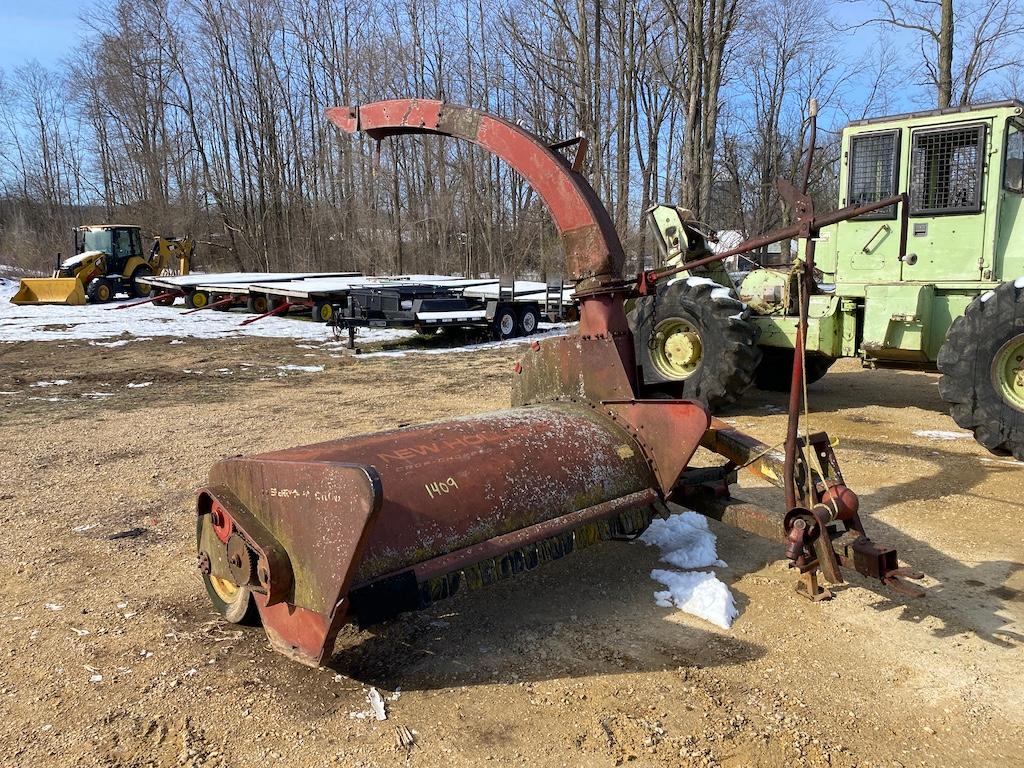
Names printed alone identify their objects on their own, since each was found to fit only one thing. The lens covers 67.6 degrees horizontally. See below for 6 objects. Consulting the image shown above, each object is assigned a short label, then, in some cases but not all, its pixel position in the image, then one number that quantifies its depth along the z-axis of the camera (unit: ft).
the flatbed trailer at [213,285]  61.82
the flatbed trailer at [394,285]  47.01
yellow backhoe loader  68.49
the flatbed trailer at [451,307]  43.52
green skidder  18.48
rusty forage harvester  8.47
